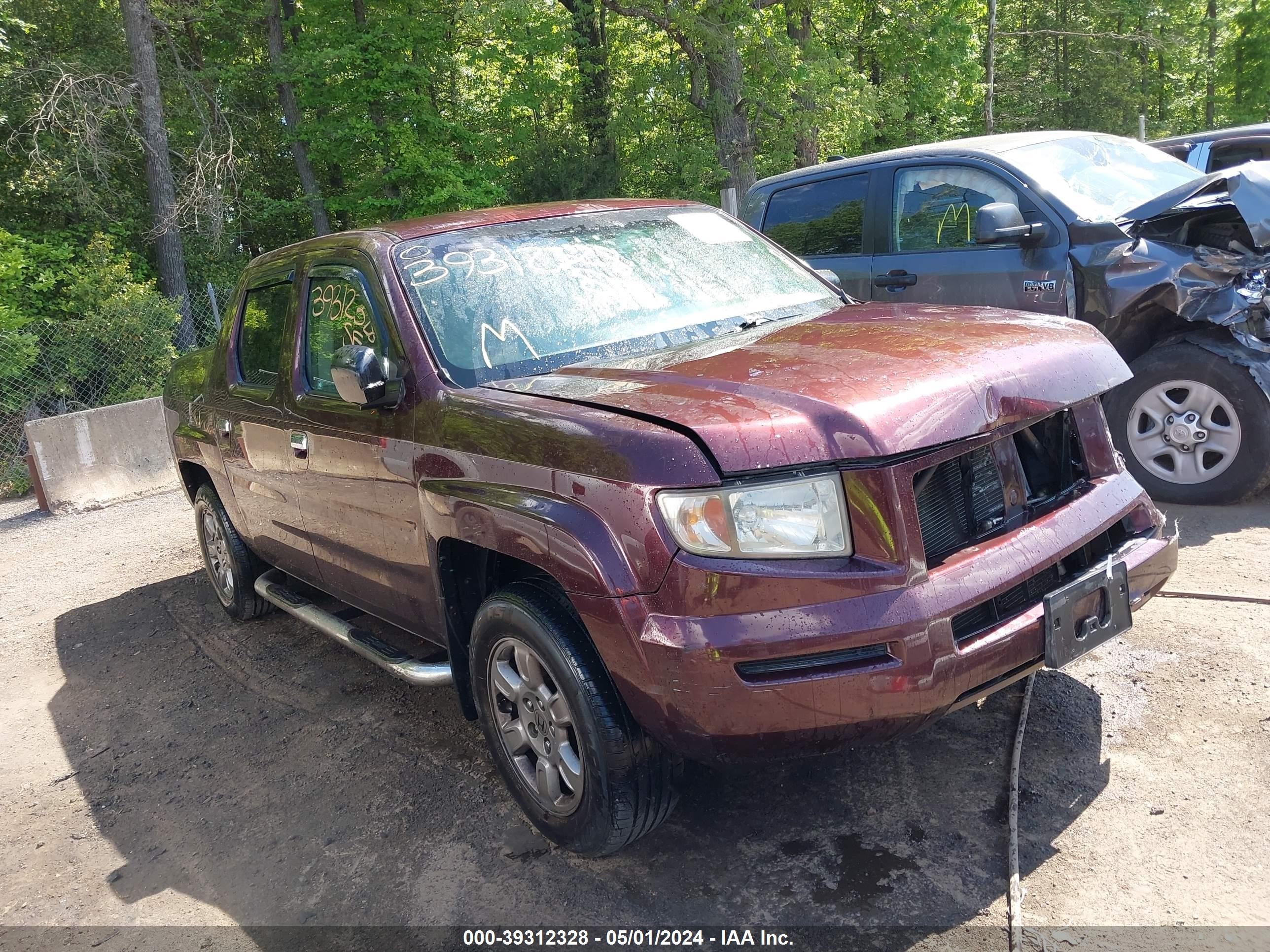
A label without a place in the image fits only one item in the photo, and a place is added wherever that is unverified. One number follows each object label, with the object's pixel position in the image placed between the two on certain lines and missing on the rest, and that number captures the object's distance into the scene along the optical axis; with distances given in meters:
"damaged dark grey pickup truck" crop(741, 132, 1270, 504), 5.04
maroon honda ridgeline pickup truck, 2.38
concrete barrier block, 9.30
